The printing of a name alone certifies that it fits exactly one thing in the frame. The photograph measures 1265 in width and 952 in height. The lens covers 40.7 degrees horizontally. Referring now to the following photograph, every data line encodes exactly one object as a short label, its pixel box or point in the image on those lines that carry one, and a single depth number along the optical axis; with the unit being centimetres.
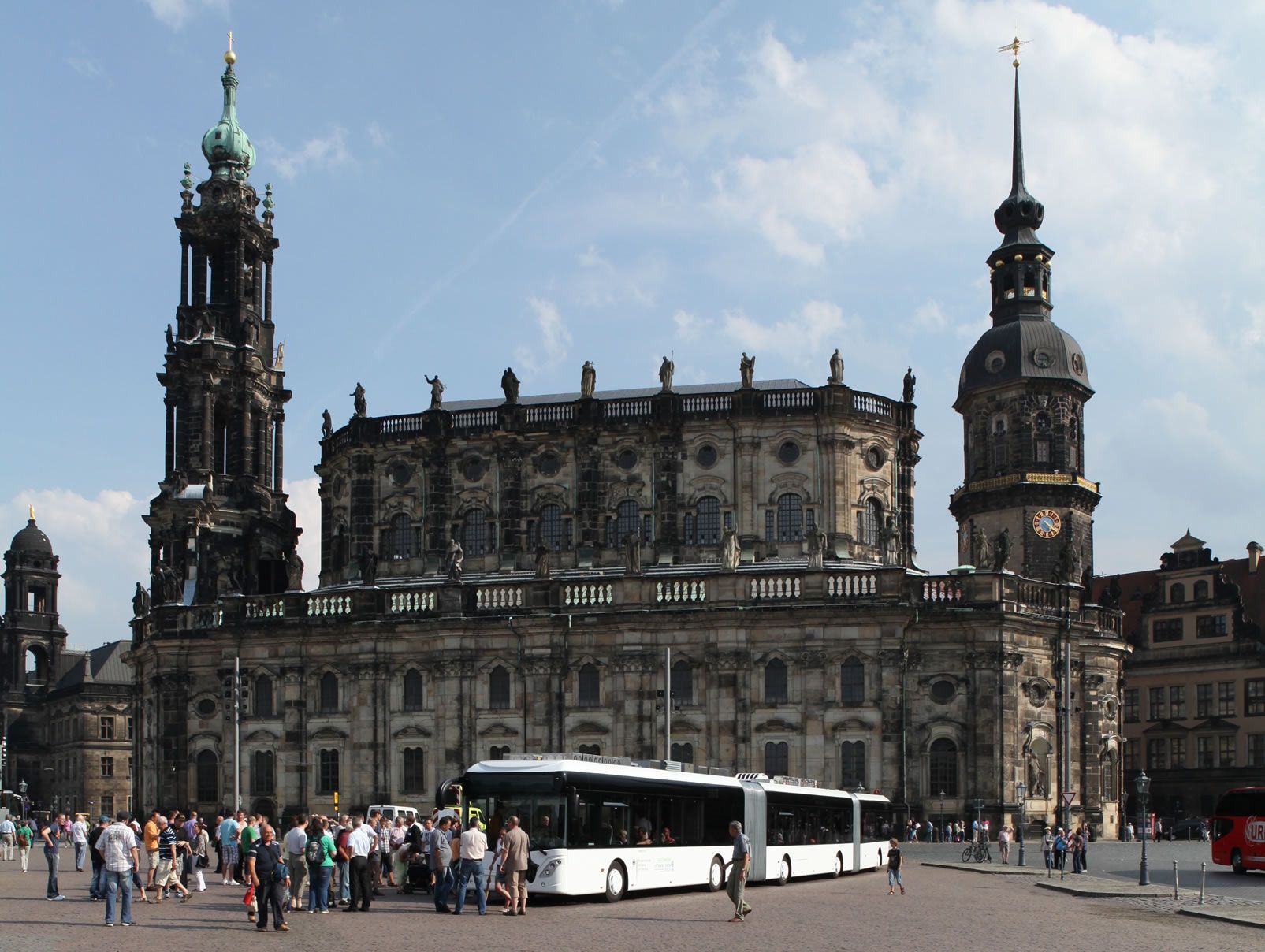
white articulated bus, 3300
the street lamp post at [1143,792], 4331
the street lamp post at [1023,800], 6400
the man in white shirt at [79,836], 4225
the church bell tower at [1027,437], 8250
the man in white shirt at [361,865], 3127
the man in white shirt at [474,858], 2992
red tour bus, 4578
